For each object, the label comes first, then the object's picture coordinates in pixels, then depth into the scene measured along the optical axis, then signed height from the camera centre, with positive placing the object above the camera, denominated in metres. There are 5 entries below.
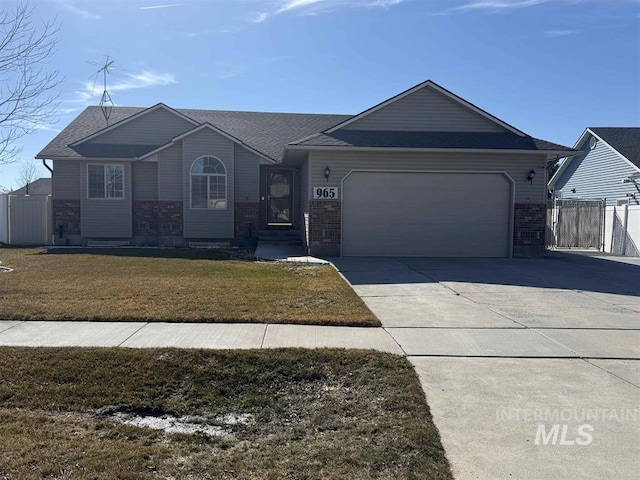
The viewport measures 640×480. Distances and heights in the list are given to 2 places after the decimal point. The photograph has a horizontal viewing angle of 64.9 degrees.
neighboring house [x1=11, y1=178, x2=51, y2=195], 35.21 +1.74
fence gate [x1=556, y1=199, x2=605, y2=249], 21.38 -0.22
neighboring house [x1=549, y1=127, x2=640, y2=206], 24.56 +2.74
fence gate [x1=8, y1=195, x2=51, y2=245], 19.42 -0.40
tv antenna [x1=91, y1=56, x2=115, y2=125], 22.35 +4.77
